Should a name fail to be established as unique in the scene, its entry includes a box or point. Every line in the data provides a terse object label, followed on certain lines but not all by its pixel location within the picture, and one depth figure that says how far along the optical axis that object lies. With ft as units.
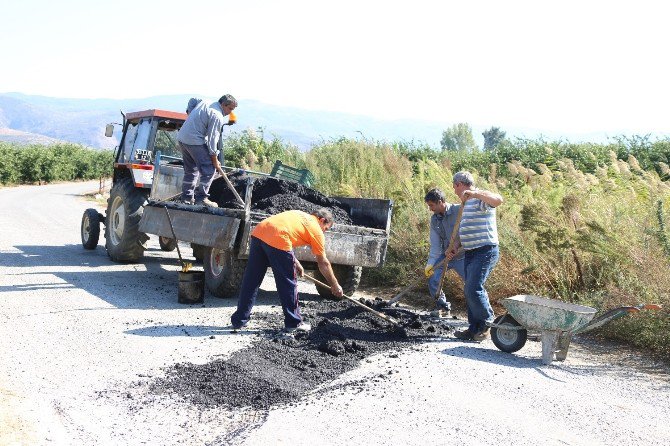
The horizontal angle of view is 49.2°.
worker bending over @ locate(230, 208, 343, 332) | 23.52
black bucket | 28.60
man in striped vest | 24.29
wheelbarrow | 21.29
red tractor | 37.04
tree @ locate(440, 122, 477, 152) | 473.18
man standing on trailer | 32.58
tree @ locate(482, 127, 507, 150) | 357.55
